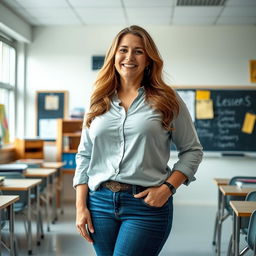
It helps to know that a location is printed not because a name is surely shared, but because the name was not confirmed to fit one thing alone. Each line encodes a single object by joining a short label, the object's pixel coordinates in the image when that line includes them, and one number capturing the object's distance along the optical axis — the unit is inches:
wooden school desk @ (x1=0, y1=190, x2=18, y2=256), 130.8
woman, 54.3
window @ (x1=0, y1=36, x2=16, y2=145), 228.8
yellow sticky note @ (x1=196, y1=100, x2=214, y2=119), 243.8
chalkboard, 243.4
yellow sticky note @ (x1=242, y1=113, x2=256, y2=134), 242.8
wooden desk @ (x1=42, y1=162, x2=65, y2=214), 207.7
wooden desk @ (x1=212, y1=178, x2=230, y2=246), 157.9
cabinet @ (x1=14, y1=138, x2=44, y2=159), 224.4
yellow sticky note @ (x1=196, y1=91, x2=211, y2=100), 244.1
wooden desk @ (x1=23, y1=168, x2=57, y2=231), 173.8
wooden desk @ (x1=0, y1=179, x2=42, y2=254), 136.6
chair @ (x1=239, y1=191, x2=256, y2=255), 96.9
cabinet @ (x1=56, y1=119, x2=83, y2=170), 231.7
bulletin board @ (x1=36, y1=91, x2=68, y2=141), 248.2
